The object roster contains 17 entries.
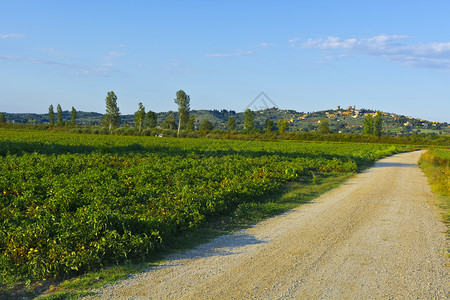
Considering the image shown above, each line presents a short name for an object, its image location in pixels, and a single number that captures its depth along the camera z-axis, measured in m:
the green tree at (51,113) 155.21
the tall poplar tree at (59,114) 155.12
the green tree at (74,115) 165.10
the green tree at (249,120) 119.23
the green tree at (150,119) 147.38
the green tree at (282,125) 117.86
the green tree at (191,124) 143.48
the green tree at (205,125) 147.12
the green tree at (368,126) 121.50
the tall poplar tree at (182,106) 119.62
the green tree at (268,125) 123.03
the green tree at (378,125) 121.18
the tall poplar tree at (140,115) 132.00
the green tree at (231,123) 147.75
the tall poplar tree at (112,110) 126.12
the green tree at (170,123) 142.02
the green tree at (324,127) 131.12
